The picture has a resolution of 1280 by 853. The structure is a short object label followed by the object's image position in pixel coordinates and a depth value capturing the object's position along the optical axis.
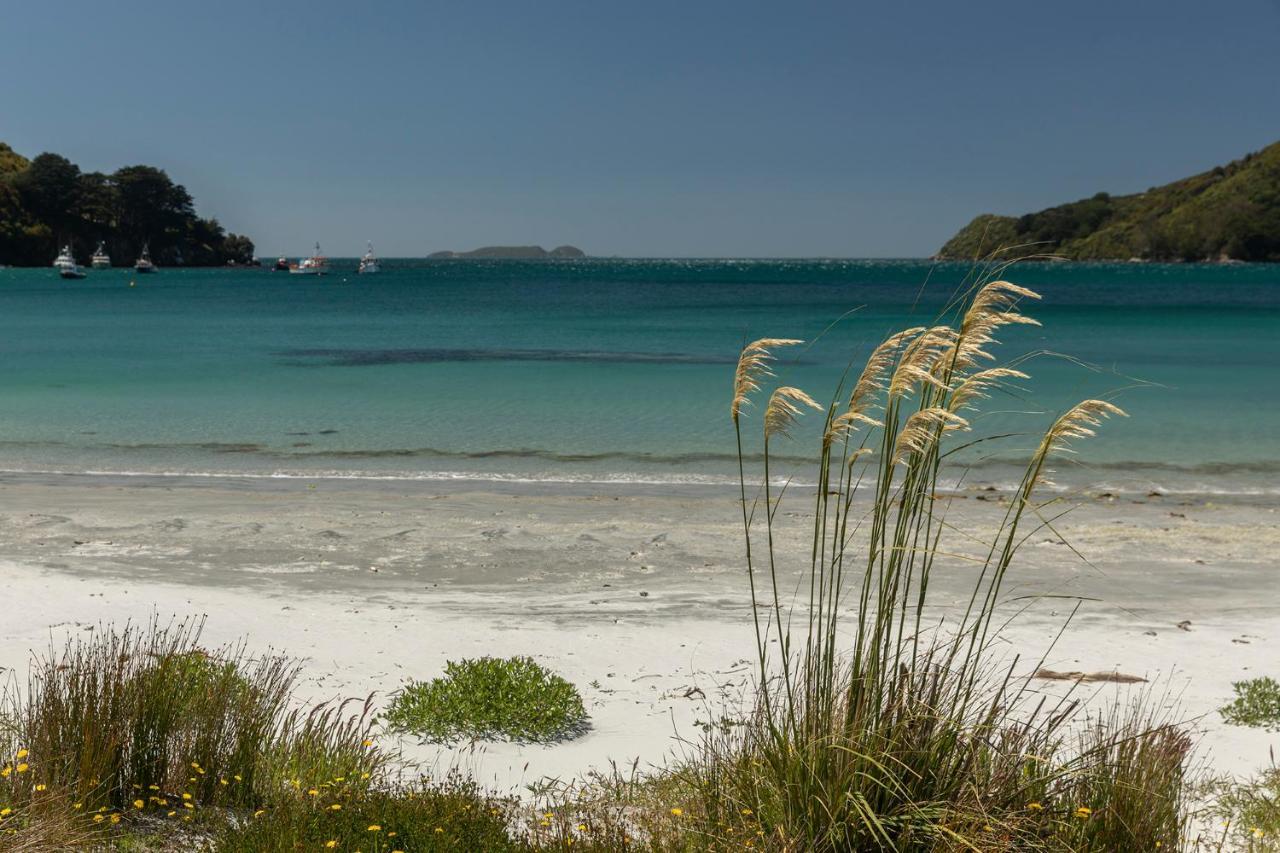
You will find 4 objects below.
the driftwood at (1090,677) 6.63
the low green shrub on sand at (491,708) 5.84
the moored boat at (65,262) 104.58
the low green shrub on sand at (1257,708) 5.98
